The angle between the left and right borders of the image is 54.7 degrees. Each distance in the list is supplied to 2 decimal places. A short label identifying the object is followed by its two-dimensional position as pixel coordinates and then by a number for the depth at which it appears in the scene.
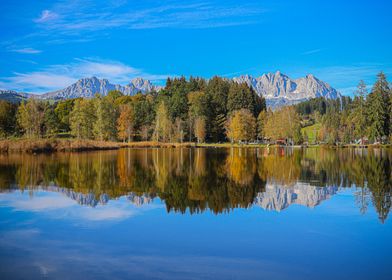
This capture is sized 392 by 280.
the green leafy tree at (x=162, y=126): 106.06
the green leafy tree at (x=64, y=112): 133.64
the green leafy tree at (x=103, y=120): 93.69
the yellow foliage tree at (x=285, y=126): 114.14
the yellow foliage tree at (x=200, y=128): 110.38
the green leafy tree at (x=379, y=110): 92.38
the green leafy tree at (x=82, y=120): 94.81
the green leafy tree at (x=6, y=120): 112.81
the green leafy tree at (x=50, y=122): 121.50
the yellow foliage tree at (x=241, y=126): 110.69
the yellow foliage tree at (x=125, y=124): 107.75
